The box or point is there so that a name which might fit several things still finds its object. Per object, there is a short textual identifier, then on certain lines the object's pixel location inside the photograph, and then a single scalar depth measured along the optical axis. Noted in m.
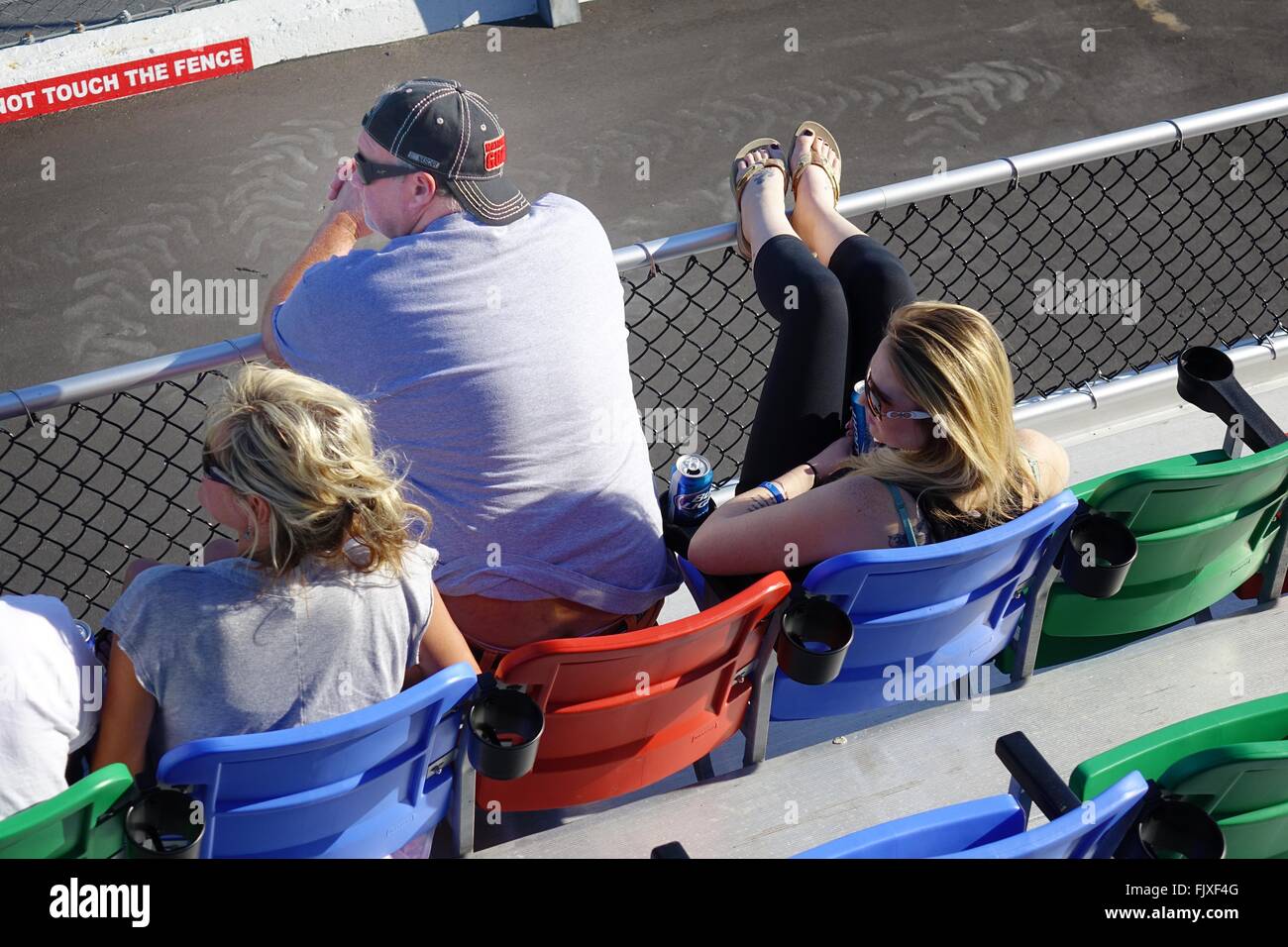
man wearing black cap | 5.08
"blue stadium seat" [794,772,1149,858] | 3.42
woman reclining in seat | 4.97
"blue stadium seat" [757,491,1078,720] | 4.62
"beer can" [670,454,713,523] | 6.11
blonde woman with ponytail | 4.14
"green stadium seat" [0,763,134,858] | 3.49
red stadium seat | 4.37
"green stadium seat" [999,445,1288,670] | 4.89
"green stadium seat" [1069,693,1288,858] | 3.81
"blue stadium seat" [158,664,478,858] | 3.84
